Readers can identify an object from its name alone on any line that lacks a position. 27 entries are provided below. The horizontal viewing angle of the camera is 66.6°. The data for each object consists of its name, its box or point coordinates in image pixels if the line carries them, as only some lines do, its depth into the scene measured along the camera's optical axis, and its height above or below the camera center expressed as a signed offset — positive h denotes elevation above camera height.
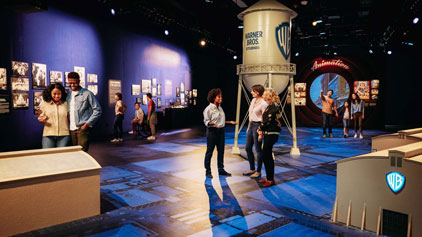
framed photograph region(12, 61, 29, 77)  9.81 +0.92
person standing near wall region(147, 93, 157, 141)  12.79 -0.72
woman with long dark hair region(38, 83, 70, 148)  4.84 -0.28
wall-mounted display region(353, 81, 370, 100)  18.84 +0.68
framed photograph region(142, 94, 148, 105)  15.88 -0.05
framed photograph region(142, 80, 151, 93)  15.89 +0.65
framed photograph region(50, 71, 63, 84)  11.12 +0.78
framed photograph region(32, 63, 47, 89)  10.45 +0.76
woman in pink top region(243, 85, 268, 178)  6.36 -0.49
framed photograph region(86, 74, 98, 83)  12.70 +0.83
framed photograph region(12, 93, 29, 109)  9.84 -0.05
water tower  8.97 +1.53
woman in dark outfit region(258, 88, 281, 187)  5.62 -0.54
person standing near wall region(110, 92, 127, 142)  12.06 -0.53
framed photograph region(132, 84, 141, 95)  15.24 +0.47
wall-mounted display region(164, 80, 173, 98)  17.69 +0.62
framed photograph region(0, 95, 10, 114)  9.44 -0.17
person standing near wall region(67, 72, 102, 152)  5.09 -0.23
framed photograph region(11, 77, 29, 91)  9.81 +0.46
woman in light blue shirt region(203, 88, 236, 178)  6.18 -0.48
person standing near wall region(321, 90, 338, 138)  13.78 -0.25
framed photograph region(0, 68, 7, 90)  9.40 +0.56
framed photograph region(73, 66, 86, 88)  12.14 +1.00
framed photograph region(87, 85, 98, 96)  12.81 +0.43
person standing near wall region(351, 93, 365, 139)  13.70 -0.41
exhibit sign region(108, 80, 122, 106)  13.86 +0.44
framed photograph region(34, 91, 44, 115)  10.45 -0.02
